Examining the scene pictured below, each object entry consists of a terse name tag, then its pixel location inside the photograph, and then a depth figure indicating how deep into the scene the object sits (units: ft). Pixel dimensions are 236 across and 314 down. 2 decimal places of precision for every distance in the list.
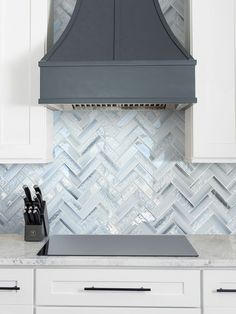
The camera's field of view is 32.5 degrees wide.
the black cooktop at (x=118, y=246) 6.57
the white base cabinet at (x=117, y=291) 6.21
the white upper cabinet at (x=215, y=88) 7.20
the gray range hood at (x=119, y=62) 6.82
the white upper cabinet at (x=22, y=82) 7.36
